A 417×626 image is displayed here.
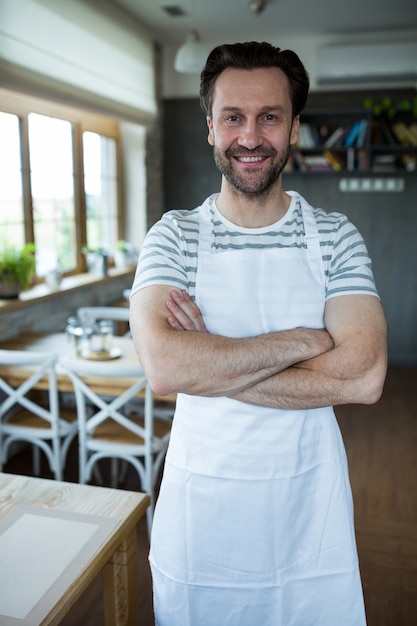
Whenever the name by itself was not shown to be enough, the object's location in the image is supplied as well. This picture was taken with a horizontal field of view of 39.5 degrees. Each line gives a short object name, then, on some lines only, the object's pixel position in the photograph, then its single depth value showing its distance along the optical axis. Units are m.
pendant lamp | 3.83
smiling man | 1.34
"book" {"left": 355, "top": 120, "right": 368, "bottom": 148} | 5.31
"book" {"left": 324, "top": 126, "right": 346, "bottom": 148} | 5.37
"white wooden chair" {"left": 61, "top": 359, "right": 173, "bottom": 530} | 2.62
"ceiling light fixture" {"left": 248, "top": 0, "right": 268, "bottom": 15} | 4.32
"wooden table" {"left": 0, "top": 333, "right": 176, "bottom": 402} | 2.82
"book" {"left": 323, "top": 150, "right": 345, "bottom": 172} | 5.41
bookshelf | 5.29
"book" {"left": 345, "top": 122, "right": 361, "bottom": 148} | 5.33
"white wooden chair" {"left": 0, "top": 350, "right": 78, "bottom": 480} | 2.77
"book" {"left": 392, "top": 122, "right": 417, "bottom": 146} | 5.24
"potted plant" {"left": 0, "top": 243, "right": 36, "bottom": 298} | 3.58
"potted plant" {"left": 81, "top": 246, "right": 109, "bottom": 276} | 4.69
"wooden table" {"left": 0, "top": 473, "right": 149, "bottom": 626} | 1.10
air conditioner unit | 5.05
